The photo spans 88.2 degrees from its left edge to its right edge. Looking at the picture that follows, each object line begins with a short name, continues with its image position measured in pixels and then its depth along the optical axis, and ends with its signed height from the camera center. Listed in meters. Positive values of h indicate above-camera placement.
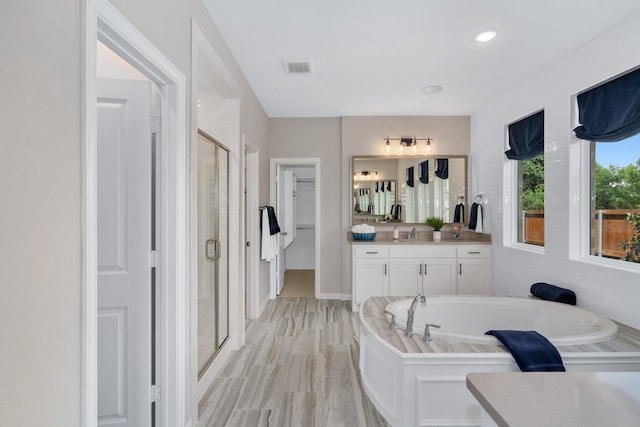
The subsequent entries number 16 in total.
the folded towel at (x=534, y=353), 1.73 -0.74
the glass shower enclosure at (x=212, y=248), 2.31 -0.26
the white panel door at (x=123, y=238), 1.63 -0.12
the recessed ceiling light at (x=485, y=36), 2.39 +1.31
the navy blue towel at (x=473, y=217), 4.21 -0.03
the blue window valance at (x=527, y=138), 3.14 +0.77
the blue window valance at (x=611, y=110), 2.19 +0.74
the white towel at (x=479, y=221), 4.20 -0.08
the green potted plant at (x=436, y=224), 4.23 -0.13
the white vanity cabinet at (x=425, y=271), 3.96 -0.68
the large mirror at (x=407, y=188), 4.50 +0.36
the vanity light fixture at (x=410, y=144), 4.49 +0.96
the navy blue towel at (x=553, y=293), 2.62 -0.65
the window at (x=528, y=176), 3.19 +0.40
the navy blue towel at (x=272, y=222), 4.00 -0.09
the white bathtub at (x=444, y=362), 1.79 -0.83
